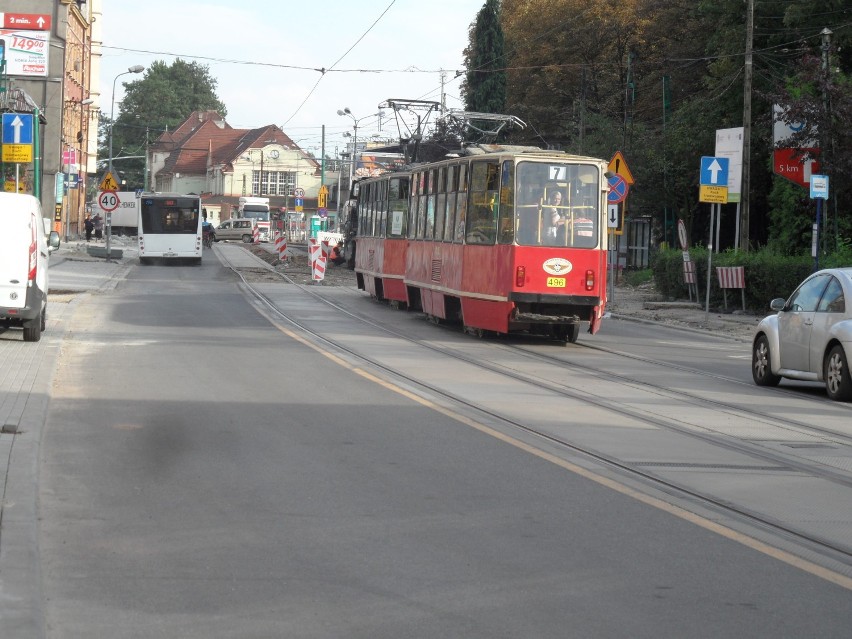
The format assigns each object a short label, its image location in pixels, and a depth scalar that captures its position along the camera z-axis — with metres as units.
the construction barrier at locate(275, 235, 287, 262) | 53.13
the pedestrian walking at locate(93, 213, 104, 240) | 80.50
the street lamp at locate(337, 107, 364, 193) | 83.00
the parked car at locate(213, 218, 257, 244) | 97.75
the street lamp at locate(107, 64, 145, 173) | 63.77
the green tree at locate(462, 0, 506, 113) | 76.88
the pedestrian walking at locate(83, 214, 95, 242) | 72.70
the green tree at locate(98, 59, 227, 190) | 150.50
